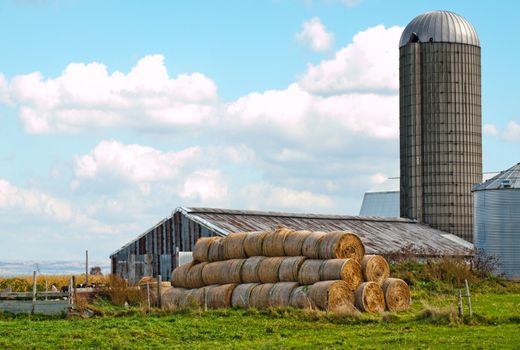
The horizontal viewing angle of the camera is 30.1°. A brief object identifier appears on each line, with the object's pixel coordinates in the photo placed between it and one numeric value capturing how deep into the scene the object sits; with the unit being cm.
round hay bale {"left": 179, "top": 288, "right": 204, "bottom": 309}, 3241
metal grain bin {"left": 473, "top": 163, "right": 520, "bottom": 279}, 5691
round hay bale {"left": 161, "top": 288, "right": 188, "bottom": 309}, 3369
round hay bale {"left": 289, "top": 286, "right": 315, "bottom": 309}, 2906
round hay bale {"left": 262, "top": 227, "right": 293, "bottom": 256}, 3219
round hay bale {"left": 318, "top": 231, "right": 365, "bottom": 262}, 3055
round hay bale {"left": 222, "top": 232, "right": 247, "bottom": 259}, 3350
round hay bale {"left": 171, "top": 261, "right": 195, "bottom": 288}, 3462
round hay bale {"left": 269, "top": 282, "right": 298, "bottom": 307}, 2989
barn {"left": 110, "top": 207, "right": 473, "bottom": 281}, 4603
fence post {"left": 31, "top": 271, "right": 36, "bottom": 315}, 3170
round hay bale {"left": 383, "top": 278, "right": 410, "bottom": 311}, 3011
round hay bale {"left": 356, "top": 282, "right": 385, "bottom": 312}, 2928
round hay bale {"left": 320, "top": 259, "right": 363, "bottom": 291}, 2952
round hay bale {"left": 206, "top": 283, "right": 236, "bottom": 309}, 3192
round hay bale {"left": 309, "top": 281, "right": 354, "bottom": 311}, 2873
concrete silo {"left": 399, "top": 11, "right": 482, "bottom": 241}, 6981
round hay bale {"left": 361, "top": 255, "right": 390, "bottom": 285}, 3039
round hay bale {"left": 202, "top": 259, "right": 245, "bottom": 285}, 3262
